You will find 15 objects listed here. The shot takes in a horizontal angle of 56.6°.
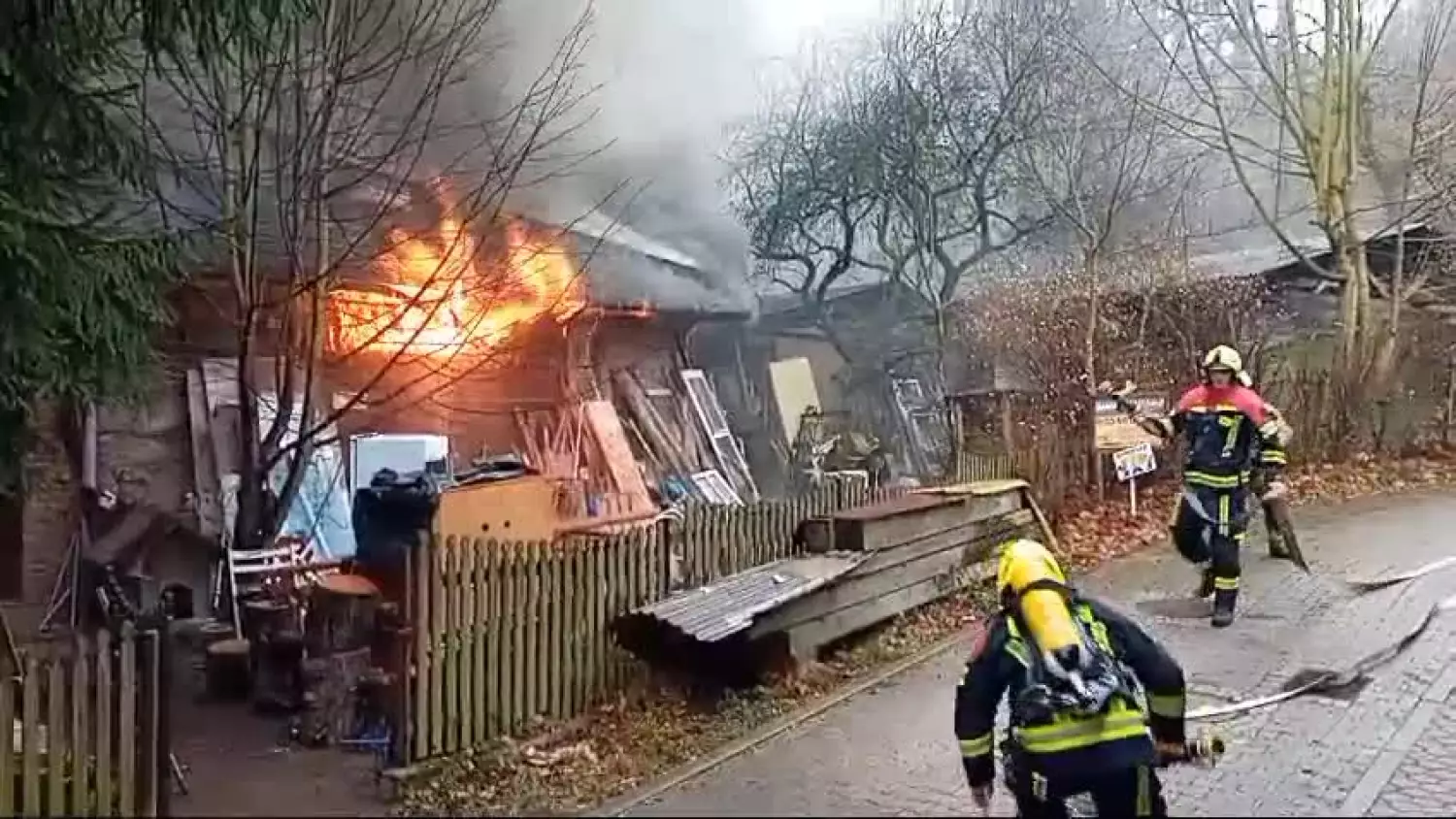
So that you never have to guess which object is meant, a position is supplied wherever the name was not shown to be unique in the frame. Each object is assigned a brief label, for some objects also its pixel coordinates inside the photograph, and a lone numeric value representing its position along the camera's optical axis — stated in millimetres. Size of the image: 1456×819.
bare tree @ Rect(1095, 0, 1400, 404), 16562
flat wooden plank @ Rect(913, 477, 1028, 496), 9633
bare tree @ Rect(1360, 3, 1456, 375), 16672
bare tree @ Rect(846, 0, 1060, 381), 18062
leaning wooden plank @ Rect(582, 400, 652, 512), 12969
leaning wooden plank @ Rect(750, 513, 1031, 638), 7062
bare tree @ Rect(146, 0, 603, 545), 9008
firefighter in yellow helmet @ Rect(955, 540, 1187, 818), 3646
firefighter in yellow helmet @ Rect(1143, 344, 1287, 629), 8172
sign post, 11844
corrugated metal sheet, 6570
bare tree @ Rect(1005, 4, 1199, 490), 14891
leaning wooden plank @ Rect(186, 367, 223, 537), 10500
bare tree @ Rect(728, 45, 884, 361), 18484
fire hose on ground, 6225
